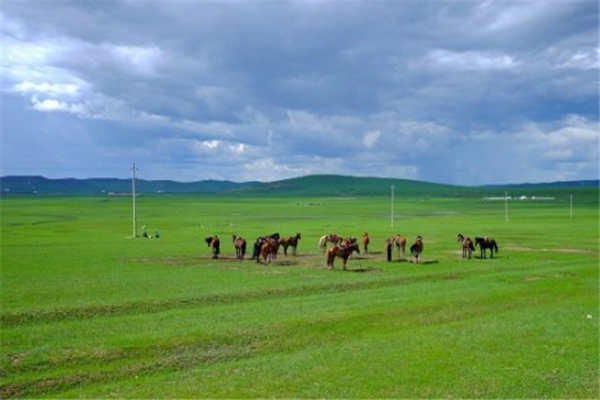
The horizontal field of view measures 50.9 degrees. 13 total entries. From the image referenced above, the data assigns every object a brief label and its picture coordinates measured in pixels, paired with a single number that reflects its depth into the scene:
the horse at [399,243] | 41.06
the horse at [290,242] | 41.62
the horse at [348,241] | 39.10
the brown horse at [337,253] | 34.41
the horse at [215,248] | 39.91
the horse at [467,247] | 41.10
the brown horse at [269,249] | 37.56
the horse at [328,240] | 44.17
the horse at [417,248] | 38.31
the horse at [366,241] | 44.00
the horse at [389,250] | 38.88
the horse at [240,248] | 39.60
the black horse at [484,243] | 41.42
